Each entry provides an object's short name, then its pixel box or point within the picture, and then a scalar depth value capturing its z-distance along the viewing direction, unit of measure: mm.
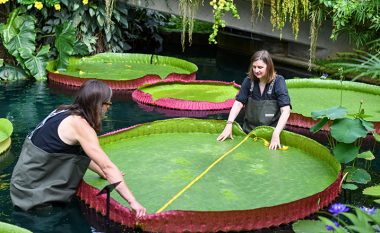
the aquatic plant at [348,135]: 4633
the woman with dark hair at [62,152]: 4129
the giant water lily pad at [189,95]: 7387
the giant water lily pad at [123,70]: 8562
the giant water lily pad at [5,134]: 5555
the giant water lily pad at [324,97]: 6684
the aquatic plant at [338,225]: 2639
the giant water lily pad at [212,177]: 3971
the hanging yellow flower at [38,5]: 9406
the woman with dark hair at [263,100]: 5340
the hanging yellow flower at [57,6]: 9523
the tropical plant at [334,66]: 9484
